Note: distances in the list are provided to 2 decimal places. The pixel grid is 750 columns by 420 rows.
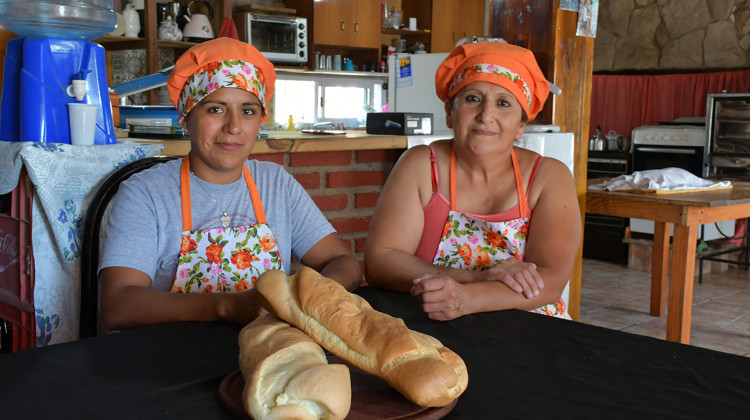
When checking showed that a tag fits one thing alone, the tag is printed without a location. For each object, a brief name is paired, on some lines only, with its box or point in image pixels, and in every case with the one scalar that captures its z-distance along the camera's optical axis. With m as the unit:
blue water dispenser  1.84
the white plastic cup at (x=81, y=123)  1.84
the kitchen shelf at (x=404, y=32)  7.75
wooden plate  0.85
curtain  7.12
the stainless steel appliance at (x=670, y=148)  6.46
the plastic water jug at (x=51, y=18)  1.89
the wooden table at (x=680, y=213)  3.51
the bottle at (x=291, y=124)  6.82
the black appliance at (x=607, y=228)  6.29
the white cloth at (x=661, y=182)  3.79
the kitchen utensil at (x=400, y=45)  7.81
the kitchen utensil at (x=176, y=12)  5.86
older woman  1.81
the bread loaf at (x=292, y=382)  0.79
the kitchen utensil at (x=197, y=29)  5.90
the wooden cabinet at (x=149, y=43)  5.55
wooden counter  2.41
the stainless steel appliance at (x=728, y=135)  6.23
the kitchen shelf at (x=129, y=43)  5.52
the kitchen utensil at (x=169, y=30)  5.73
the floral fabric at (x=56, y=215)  1.70
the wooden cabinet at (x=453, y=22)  8.03
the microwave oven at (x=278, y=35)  6.48
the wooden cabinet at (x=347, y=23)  7.00
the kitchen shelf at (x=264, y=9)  6.48
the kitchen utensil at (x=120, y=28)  5.24
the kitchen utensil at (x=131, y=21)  5.49
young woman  1.55
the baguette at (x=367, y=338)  0.86
